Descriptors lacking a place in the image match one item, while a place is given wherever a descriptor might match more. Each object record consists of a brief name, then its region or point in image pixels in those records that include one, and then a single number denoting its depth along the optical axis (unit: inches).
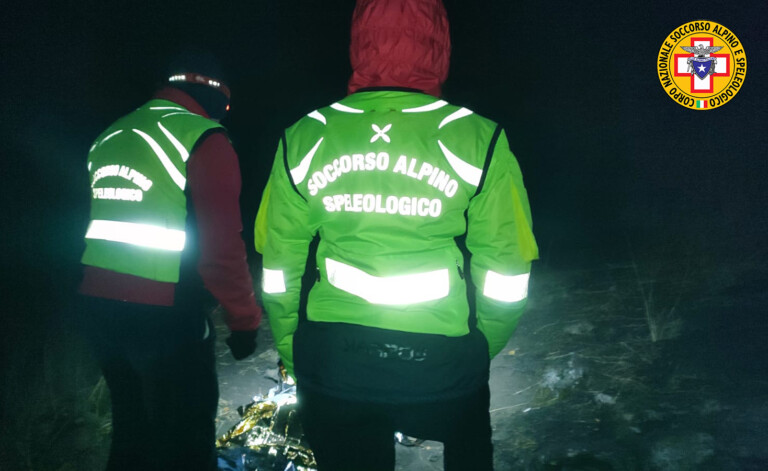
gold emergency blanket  109.4
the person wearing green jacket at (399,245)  54.2
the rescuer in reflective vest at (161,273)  81.9
